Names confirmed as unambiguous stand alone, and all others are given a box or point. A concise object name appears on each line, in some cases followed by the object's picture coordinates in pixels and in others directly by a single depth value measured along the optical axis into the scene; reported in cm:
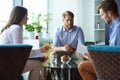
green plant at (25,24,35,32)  514
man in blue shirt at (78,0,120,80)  281
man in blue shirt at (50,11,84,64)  431
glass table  346
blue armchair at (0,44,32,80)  221
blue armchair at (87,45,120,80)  200
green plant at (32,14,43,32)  524
